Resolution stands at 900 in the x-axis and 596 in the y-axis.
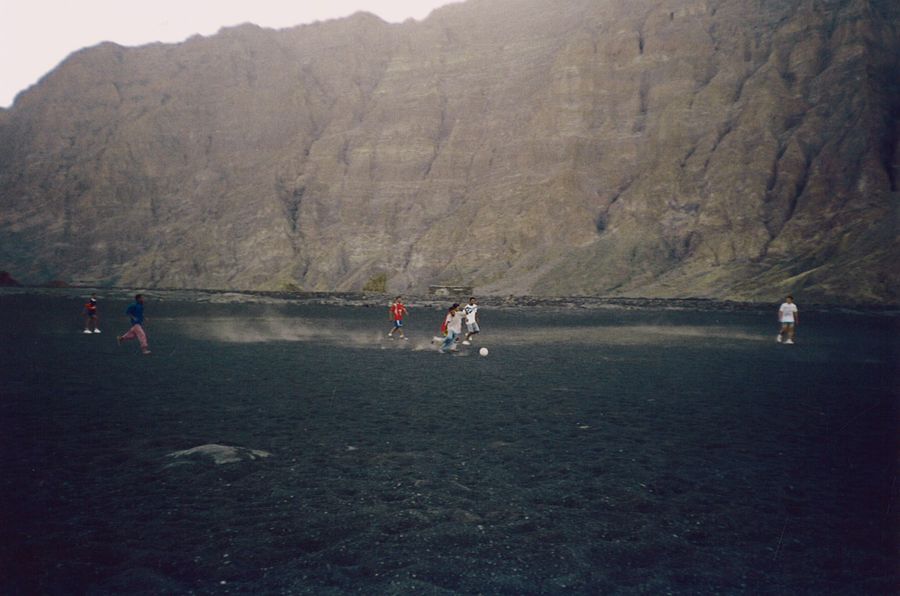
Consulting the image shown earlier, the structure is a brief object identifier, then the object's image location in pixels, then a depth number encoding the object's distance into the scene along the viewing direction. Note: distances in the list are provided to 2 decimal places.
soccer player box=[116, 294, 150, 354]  24.67
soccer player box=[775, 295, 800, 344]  31.92
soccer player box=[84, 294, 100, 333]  33.62
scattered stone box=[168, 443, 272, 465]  10.04
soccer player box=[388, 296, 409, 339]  31.95
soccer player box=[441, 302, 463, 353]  26.28
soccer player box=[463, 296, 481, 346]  28.28
